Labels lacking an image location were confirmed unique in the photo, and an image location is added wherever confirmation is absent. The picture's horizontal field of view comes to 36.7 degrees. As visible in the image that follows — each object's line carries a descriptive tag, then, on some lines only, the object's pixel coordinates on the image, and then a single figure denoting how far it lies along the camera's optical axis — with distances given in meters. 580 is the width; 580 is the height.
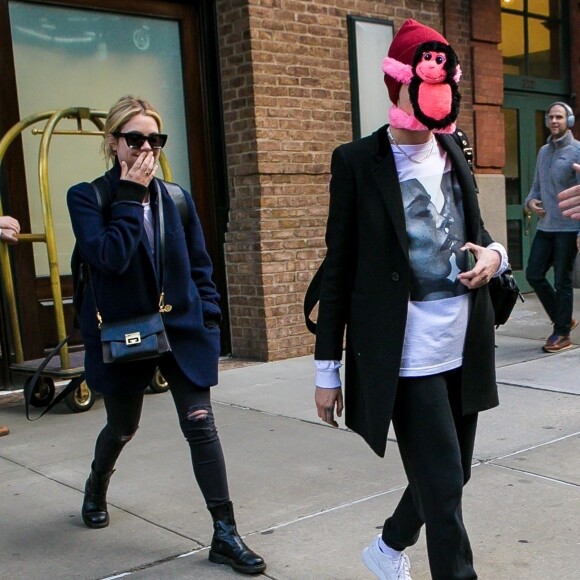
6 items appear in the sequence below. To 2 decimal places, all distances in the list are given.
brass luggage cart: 5.66
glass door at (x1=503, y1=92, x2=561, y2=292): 10.80
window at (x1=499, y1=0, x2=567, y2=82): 10.63
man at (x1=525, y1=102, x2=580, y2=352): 7.25
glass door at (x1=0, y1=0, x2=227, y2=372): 6.60
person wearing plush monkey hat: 2.65
